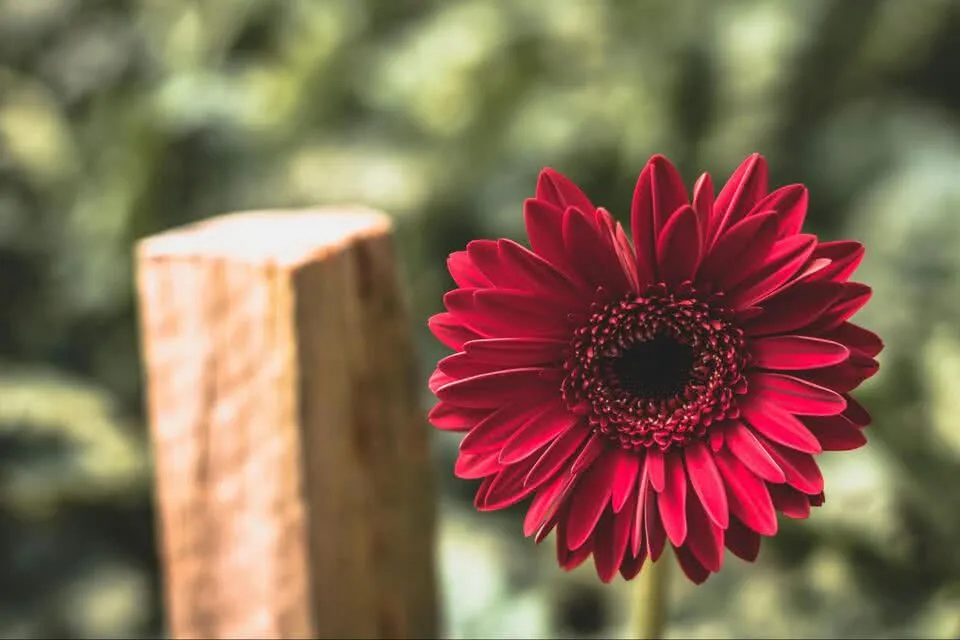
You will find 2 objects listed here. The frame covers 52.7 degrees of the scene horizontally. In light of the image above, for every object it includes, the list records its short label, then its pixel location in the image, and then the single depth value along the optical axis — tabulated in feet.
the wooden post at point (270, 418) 2.36
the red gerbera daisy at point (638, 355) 1.60
